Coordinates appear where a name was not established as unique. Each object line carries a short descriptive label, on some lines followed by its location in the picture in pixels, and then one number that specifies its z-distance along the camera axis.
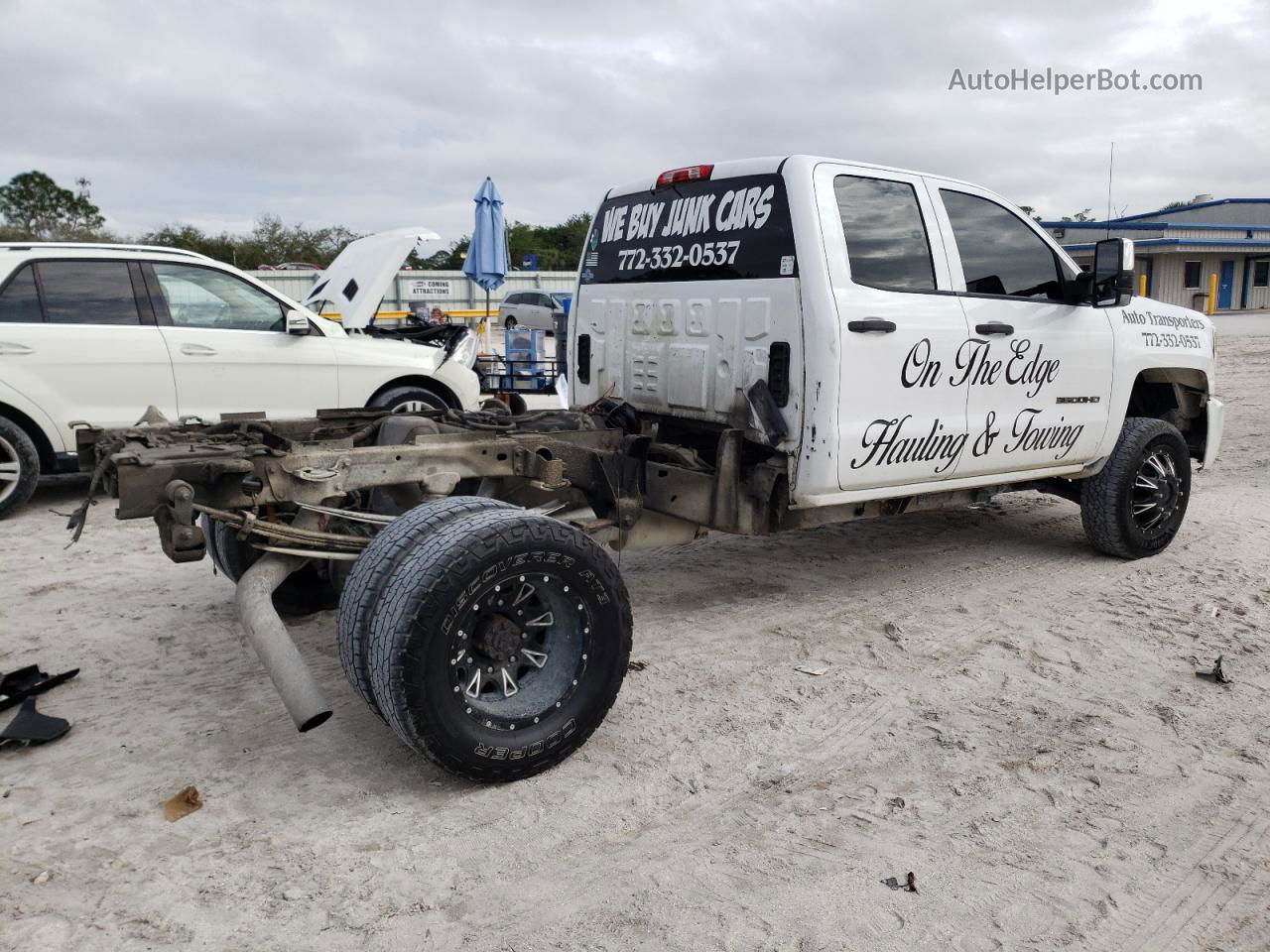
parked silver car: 27.35
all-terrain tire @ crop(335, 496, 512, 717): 3.20
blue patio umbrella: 13.27
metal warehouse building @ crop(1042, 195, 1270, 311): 37.34
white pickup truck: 3.27
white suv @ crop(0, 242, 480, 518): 6.84
